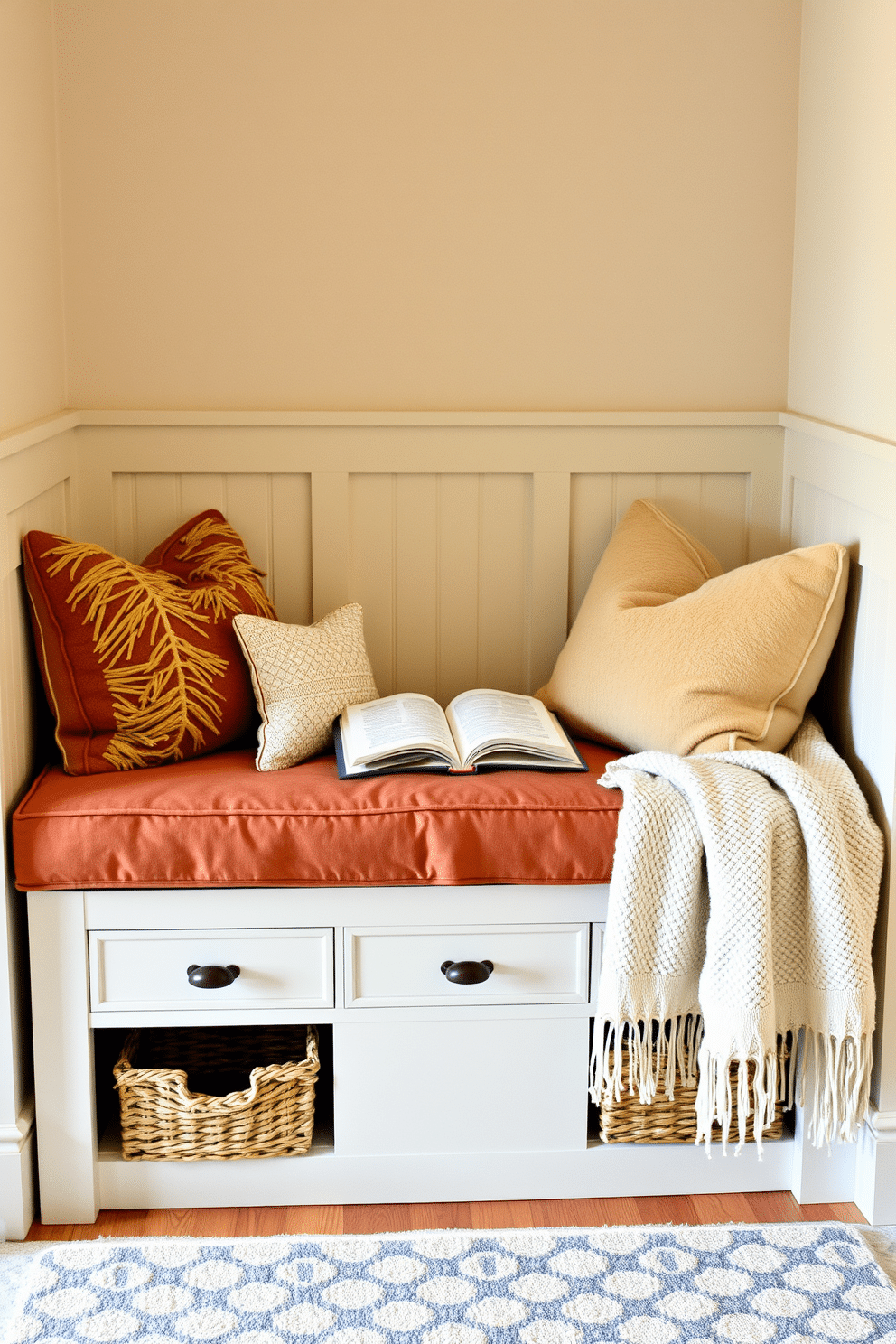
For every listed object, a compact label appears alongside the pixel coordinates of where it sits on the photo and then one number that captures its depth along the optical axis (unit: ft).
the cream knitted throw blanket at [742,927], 5.86
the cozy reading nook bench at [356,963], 6.21
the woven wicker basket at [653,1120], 6.51
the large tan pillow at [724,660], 6.64
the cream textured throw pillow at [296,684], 6.86
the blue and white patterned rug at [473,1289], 5.53
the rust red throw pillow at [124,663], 6.68
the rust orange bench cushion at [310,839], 6.17
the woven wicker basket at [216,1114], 6.32
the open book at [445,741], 6.57
